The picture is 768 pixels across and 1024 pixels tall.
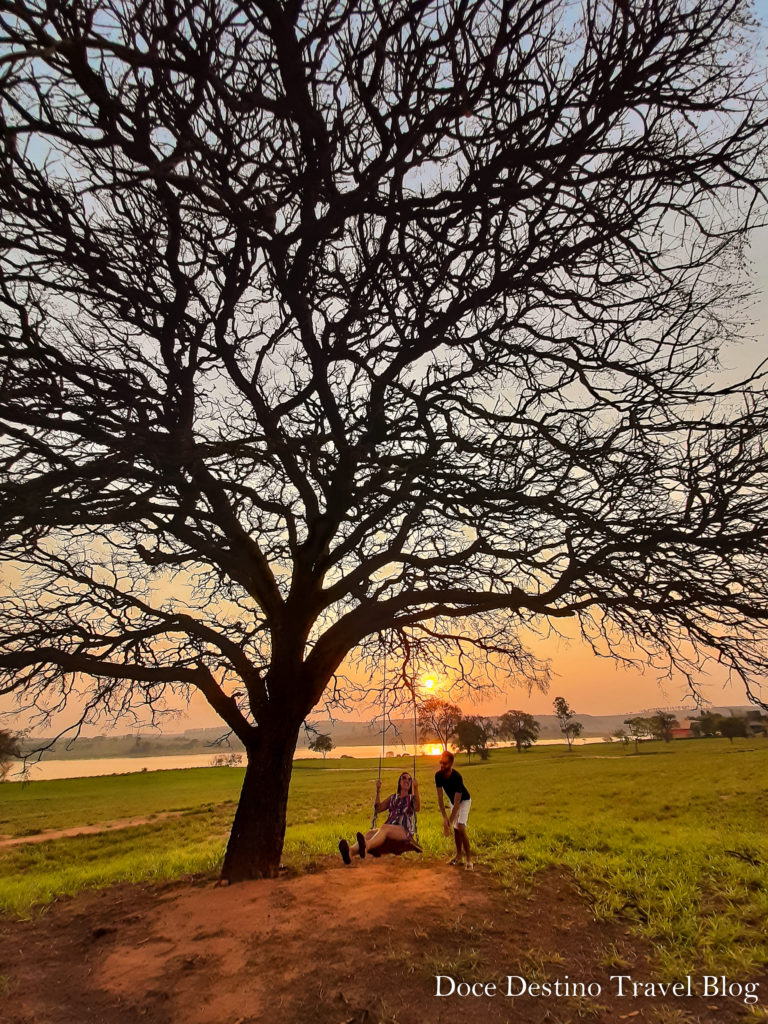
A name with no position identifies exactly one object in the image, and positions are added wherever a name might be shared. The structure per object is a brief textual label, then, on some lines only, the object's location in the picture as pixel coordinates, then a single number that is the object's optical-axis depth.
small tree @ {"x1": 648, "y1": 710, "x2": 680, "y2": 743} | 92.20
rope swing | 8.02
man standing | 8.20
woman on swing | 7.87
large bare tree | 3.45
